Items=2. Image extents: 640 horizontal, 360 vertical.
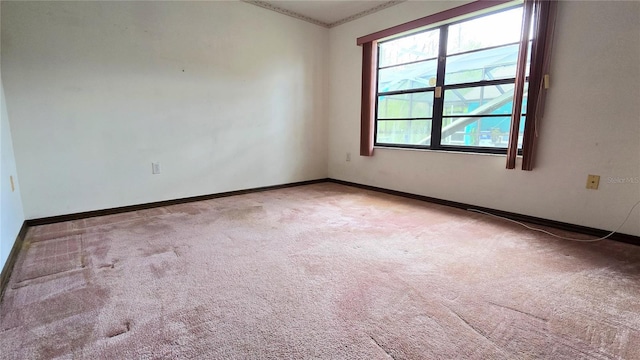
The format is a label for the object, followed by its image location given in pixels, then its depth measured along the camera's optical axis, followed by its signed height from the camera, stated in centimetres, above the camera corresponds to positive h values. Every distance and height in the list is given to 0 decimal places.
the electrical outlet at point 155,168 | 314 -38
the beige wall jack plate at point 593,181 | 235 -38
